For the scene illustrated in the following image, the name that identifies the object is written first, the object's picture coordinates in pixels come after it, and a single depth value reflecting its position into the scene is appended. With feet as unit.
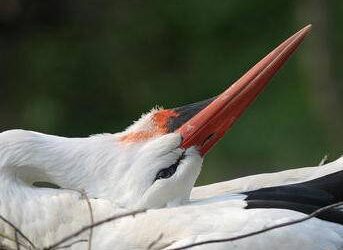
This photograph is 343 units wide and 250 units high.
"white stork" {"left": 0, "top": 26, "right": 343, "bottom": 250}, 20.90
